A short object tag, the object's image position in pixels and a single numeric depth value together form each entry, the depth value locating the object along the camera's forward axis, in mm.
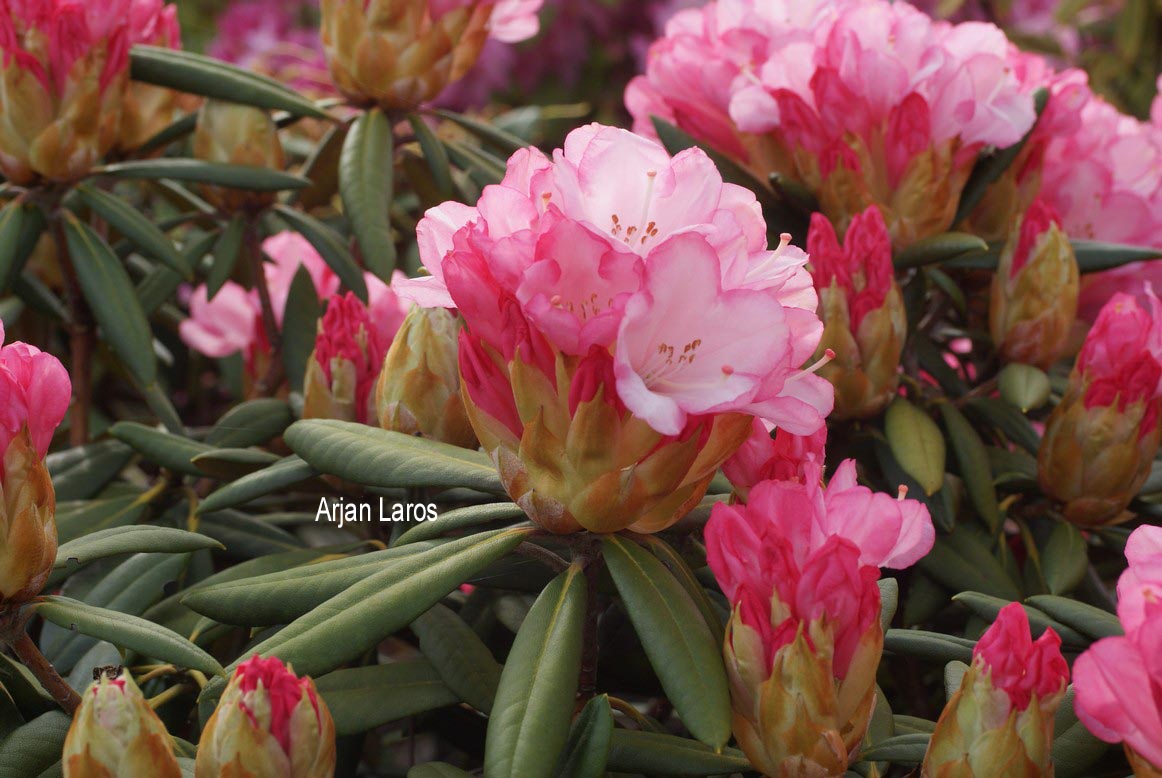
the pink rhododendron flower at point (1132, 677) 848
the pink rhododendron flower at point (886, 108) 1071
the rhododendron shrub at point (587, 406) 881
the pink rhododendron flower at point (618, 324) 876
